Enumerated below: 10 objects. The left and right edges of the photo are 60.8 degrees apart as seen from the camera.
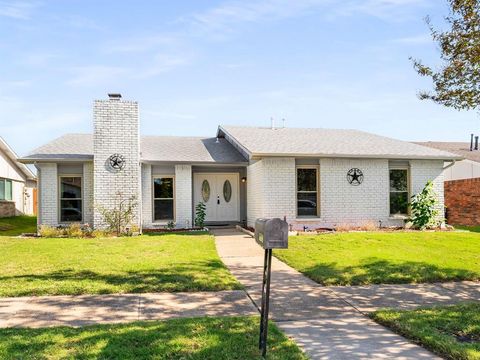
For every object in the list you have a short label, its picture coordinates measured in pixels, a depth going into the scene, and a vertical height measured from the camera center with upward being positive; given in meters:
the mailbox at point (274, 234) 4.04 -0.44
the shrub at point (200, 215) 16.79 -1.01
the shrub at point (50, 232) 14.38 -1.42
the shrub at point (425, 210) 15.73 -0.84
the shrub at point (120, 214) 15.03 -0.84
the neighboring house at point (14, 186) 24.12 +0.44
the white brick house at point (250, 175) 15.26 +0.58
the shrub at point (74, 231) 14.30 -1.40
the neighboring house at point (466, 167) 23.25 +1.19
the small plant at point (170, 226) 16.32 -1.41
